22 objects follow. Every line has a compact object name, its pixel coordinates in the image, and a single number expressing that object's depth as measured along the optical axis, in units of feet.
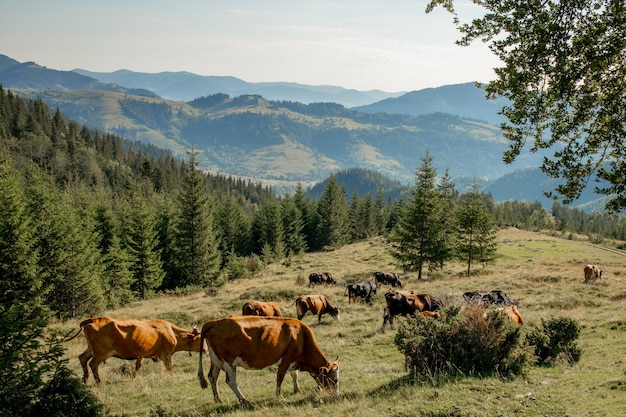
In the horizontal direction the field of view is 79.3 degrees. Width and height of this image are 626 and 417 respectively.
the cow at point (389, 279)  109.29
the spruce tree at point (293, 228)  246.27
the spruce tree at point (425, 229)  123.44
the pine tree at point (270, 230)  226.58
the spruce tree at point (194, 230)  138.72
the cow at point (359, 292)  84.43
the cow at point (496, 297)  63.91
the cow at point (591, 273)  97.30
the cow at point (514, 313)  48.67
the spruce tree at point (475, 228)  129.59
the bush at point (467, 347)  32.30
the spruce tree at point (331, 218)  254.27
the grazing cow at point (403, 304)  61.31
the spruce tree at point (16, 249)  78.28
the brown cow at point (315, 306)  68.03
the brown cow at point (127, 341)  40.55
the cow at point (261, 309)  63.77
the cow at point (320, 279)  110.32
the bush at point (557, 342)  37.22
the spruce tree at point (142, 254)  132.57
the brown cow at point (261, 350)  31.73
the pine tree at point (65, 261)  91.81
